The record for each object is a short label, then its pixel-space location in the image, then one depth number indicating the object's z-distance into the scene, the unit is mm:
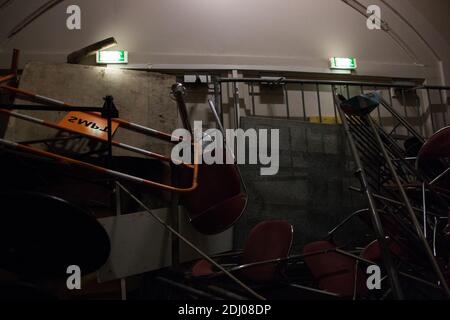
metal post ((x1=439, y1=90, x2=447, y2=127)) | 2994
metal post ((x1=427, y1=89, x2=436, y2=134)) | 2969
